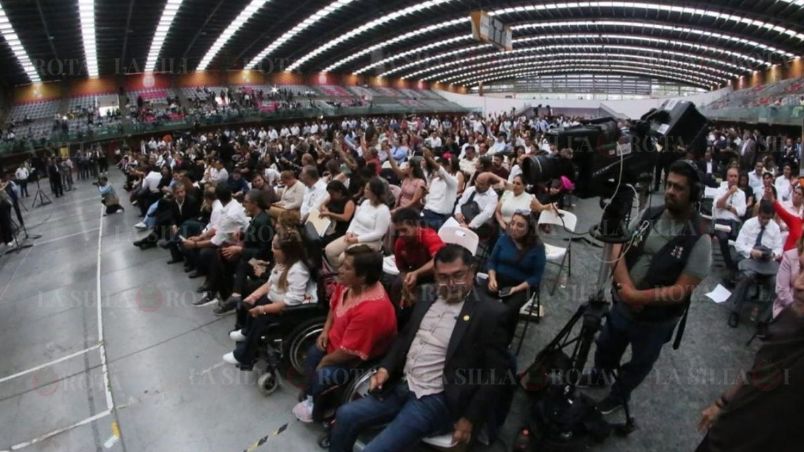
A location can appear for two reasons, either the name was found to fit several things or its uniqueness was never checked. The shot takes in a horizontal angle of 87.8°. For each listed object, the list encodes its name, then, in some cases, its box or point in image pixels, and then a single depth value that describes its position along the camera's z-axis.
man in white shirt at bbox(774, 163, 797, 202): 5.73
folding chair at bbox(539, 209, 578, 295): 4.27
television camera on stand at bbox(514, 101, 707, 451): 2.04
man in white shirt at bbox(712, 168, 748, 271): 4.80
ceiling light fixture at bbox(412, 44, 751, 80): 27.20
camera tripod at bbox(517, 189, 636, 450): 2.11
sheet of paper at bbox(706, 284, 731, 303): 3.96
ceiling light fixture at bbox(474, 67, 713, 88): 39.02
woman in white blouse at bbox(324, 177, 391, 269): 3.82
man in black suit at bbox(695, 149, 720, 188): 6.53
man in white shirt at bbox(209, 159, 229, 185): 7.61
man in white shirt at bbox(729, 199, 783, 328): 3.62
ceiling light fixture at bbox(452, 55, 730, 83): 32.88
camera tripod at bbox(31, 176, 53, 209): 11.71
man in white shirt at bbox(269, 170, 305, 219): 5.42
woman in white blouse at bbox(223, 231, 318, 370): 3.05
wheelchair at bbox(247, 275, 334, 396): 3.03
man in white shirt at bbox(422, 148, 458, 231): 4.83
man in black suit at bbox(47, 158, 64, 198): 12.52
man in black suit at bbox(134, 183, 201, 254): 5.93
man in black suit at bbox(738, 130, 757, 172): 10.08
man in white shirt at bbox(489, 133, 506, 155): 9.60
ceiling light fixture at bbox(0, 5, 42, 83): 14.61
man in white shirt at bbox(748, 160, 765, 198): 6.45
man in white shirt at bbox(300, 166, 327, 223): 5.09
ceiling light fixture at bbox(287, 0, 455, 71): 19.04
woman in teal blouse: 3.07
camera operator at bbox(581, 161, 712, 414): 2.00
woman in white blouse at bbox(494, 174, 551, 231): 4.41
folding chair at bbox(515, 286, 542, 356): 3.60
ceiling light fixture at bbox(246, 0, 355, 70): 18.12
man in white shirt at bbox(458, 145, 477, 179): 6.87
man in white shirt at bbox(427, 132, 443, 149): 10.69
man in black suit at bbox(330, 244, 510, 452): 2.08
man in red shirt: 3.07
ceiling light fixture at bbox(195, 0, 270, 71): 17.14
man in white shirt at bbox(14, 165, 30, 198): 12.97
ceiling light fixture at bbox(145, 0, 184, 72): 15.81
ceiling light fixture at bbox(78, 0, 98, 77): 14.39
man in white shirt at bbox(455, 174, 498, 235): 4.59
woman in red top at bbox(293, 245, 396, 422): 2.43
